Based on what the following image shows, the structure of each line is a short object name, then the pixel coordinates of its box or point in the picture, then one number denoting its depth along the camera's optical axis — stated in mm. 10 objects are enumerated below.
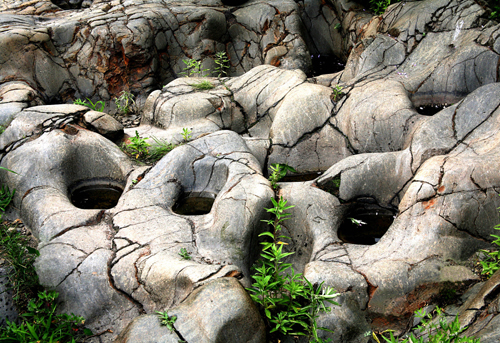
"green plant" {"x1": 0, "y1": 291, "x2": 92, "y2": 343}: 3004
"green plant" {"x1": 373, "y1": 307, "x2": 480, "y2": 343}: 2299
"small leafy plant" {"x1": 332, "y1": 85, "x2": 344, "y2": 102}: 5548
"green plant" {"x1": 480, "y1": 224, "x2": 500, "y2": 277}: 3186
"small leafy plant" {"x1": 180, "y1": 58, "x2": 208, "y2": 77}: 6848
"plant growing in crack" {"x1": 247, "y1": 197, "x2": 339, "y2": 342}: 2930
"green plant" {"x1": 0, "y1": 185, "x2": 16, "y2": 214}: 4430
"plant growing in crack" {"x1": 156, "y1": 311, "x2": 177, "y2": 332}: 2703
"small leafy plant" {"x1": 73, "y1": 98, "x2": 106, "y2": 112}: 6326
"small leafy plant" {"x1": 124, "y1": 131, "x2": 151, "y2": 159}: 5137
